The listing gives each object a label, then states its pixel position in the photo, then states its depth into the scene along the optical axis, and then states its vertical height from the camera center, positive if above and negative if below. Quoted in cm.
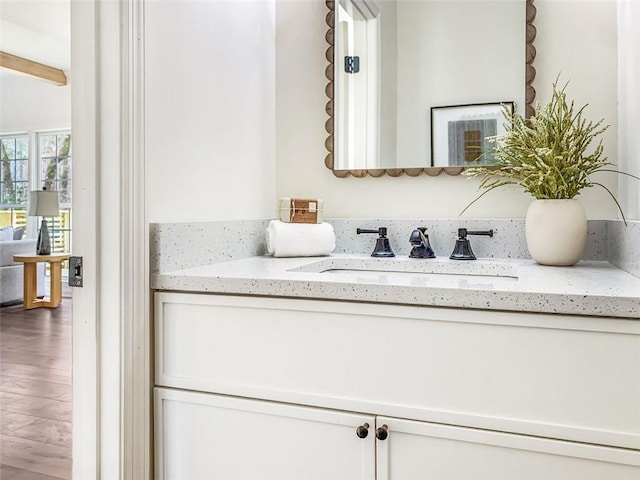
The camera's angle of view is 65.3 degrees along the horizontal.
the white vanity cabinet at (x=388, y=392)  86 -31
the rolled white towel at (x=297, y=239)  150 -1
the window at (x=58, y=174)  617 +78
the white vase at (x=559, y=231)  128 +1
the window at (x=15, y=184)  645 +68
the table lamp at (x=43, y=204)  505 +33
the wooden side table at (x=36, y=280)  465 -41
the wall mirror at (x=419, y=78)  150 +50
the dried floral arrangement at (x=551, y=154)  128 +21
